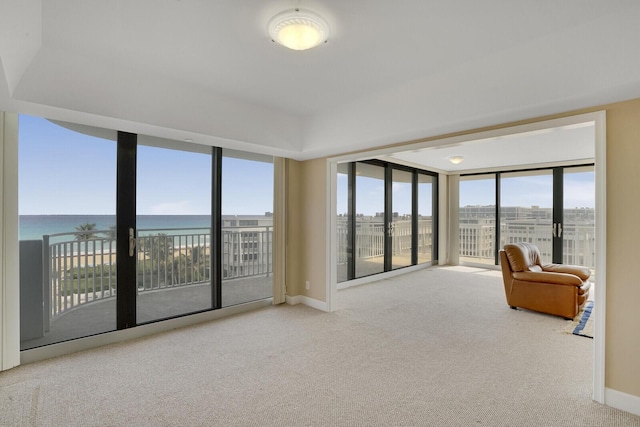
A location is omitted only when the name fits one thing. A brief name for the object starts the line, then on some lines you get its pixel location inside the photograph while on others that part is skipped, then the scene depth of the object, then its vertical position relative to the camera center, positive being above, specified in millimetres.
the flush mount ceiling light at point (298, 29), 1837 +1124
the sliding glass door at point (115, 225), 2934 -128
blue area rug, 3367 -1269
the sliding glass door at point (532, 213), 6164 +28
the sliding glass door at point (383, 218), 5531 -78
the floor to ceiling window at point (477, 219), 7383 -114
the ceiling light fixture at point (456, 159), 5839 +1038
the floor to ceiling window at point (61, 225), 2834 -114
